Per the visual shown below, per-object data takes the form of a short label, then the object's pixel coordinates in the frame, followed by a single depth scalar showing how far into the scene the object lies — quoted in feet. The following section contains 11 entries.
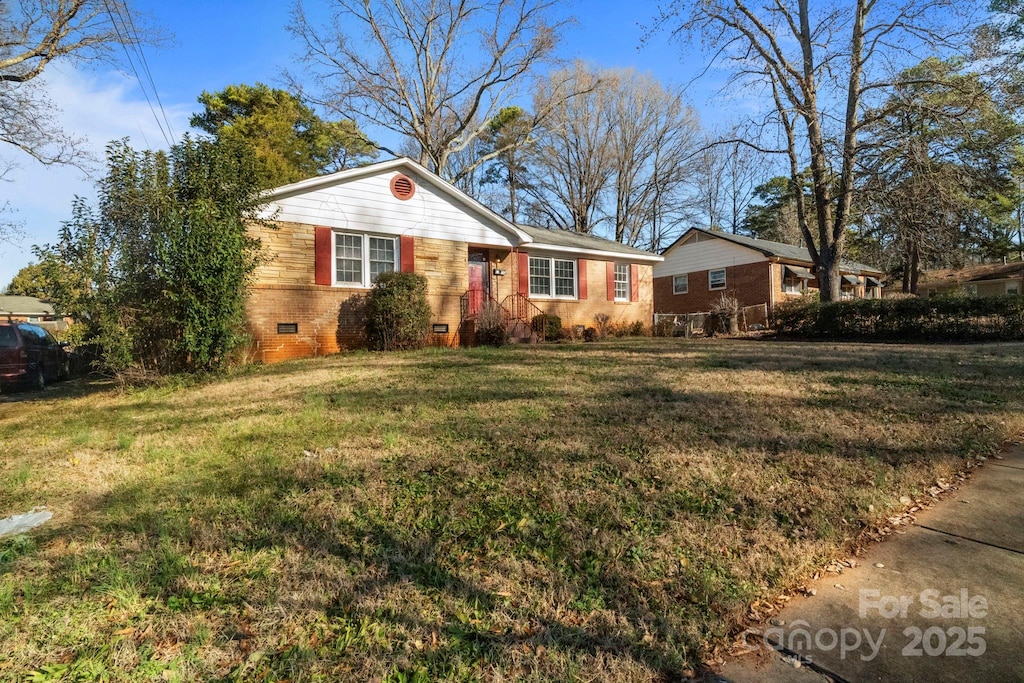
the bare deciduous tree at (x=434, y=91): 74.02
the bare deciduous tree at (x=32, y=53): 39.27
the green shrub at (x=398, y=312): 37.32
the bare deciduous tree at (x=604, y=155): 90.94
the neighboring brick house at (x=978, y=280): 114.21
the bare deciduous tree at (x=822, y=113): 53.88
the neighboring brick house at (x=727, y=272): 78.38
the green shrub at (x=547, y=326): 47.21
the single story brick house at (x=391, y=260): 36.40
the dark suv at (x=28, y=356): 29.66
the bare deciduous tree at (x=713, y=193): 103.19
